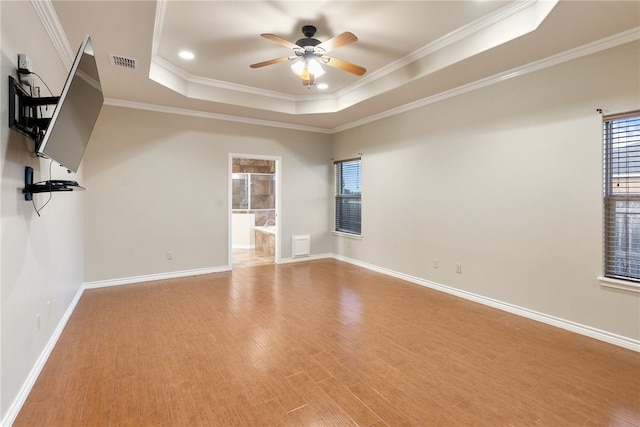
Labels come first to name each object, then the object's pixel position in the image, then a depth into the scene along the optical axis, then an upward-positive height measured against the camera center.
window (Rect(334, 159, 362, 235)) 6.21 +0.31
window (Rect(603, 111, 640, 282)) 2.80 +0.14
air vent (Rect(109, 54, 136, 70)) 3.28 +1.58
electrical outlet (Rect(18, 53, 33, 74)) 1.98 +0.92
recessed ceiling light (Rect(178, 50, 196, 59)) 3.75 +1.87
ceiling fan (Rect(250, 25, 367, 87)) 3.08 +1.58
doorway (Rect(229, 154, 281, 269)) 7.70 +0.05
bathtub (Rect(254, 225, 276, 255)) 7.12 -0.69
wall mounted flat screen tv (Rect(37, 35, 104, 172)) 1.87 +0.64
